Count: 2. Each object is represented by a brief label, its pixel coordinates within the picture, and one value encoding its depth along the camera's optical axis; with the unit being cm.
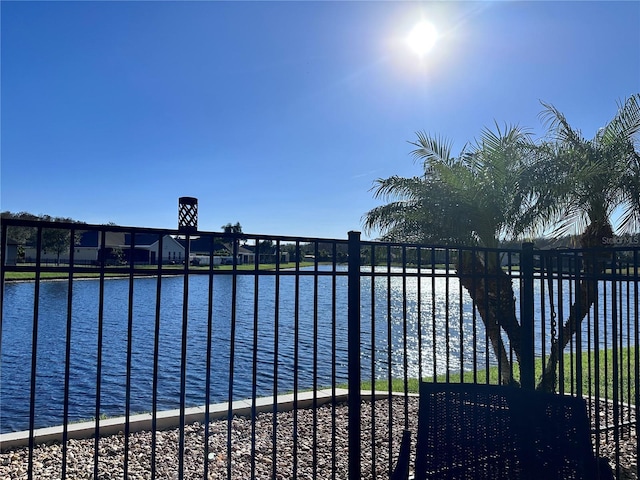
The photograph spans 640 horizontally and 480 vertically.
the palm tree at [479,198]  628
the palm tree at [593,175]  617
